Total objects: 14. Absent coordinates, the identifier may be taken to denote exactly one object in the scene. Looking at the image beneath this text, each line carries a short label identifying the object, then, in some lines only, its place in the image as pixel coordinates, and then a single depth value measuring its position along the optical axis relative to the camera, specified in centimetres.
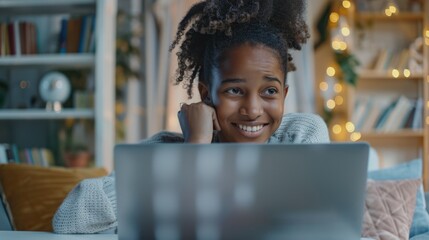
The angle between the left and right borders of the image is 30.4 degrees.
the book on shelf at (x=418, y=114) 570
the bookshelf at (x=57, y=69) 448
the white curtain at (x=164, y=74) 533
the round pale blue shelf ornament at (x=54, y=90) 457
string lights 570
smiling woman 149
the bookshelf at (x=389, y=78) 569
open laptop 103
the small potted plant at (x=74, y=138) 468
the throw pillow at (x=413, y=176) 247
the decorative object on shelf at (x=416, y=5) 572
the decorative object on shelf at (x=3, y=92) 472
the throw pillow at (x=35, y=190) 237
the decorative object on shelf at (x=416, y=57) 567
